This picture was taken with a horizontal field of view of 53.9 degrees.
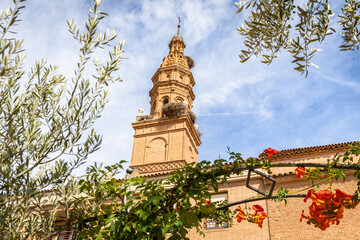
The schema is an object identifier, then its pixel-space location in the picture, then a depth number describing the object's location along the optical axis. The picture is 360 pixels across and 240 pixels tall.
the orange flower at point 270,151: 5.32
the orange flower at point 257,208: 5.79
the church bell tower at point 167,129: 25.30
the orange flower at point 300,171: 5.01
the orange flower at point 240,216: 6.08
